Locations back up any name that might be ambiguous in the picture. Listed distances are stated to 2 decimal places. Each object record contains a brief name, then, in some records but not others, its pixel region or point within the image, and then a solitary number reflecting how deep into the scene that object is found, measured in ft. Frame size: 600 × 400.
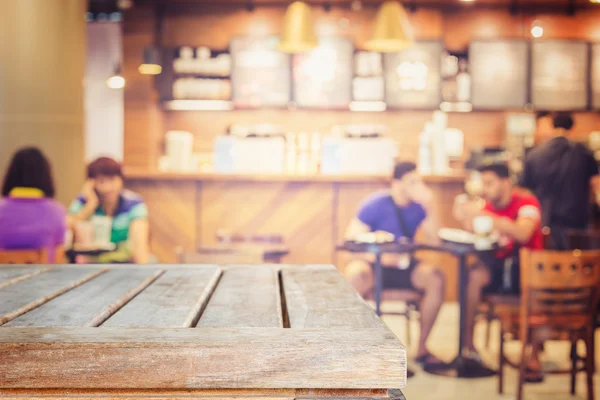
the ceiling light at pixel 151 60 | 21.76
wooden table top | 3.25
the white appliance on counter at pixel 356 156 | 20.35
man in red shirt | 13.43
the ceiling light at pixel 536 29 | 24.12
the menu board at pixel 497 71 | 23.43
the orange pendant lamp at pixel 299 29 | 18.48
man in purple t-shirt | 13.98
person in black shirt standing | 17.48
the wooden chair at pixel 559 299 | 10.86
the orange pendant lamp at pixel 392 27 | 18.31
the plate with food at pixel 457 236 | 13.08
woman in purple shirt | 12.48
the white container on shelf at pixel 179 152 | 21.42
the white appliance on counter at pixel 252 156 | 20.51
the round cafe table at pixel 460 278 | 12.64
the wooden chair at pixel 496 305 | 12.62
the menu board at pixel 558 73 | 23.53
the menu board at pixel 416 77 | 23.13
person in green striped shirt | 13.05
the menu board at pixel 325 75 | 23.06
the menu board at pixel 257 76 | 23.00
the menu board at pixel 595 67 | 23.70
